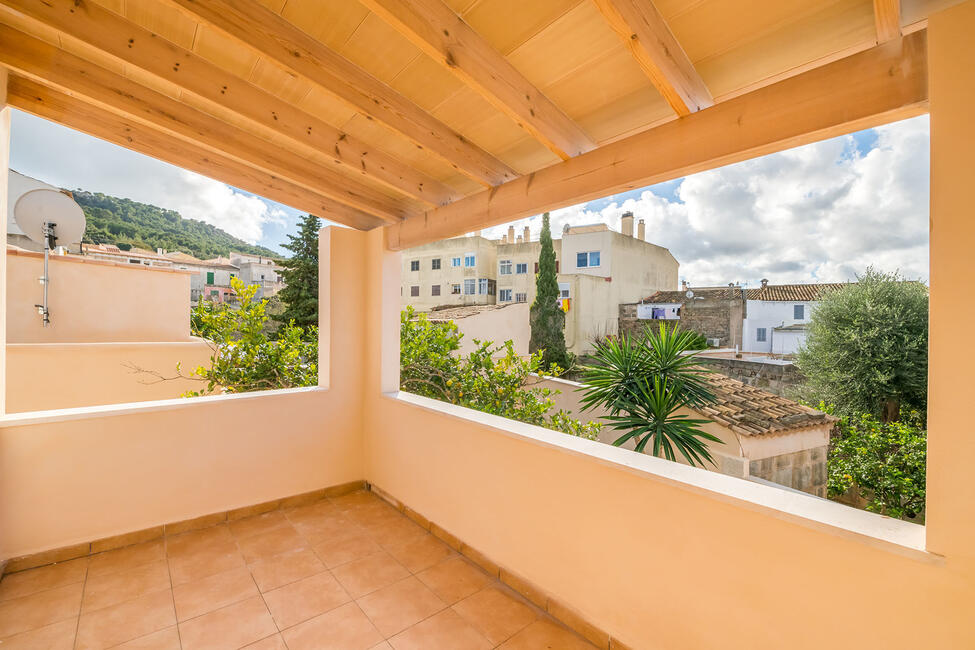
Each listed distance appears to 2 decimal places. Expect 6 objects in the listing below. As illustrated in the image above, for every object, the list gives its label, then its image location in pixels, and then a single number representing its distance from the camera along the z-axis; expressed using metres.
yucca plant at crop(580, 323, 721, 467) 3.07
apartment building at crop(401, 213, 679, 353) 12.92
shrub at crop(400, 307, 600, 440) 4.14
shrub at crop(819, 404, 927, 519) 4.99
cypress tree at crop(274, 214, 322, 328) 12.91
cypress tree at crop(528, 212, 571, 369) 11.55
